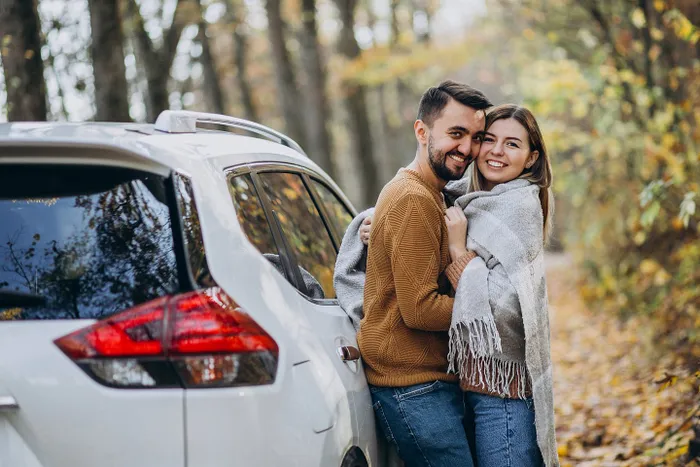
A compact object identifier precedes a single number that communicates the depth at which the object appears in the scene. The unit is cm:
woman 319
